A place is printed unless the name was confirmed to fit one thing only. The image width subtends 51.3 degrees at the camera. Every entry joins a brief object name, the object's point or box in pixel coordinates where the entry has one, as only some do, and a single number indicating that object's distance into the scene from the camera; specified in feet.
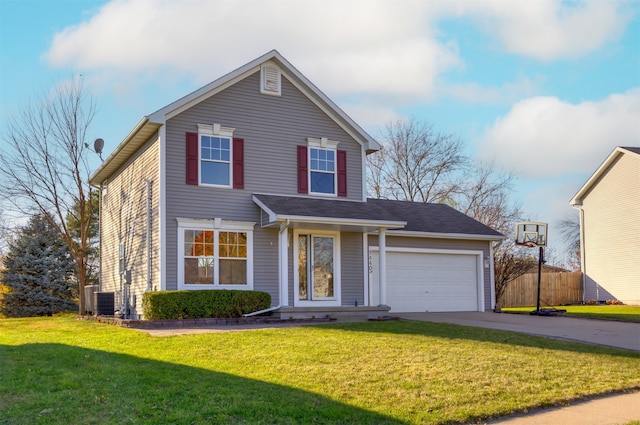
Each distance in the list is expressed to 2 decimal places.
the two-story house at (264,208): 57.06
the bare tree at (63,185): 78.07
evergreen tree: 91.66
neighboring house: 94.43
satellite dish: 75.92
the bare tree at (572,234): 157.28
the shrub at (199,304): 52.85
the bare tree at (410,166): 123.03
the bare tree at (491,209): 122.83
